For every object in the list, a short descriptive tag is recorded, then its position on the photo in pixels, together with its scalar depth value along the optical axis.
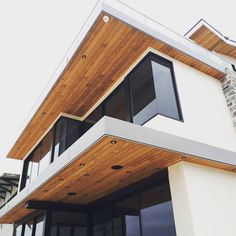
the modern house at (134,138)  3.93
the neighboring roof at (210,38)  7.86
